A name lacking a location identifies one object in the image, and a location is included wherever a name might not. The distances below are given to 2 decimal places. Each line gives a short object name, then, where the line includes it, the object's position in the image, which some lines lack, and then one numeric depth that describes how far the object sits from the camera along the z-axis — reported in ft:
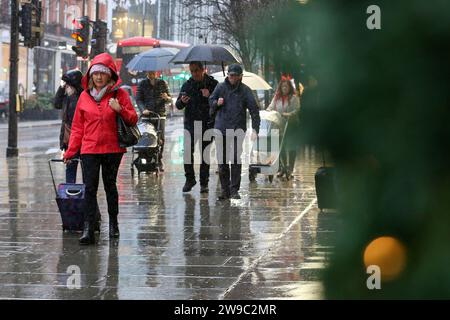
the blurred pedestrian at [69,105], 35.78
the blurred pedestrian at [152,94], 56.39
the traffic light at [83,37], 98.37
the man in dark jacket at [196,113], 45.68
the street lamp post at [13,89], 71.82
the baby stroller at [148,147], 53.36
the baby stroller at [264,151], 52.29
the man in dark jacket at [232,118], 42.96
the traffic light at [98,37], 95.20
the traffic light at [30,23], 75.41
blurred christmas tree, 5.16
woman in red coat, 29.43
